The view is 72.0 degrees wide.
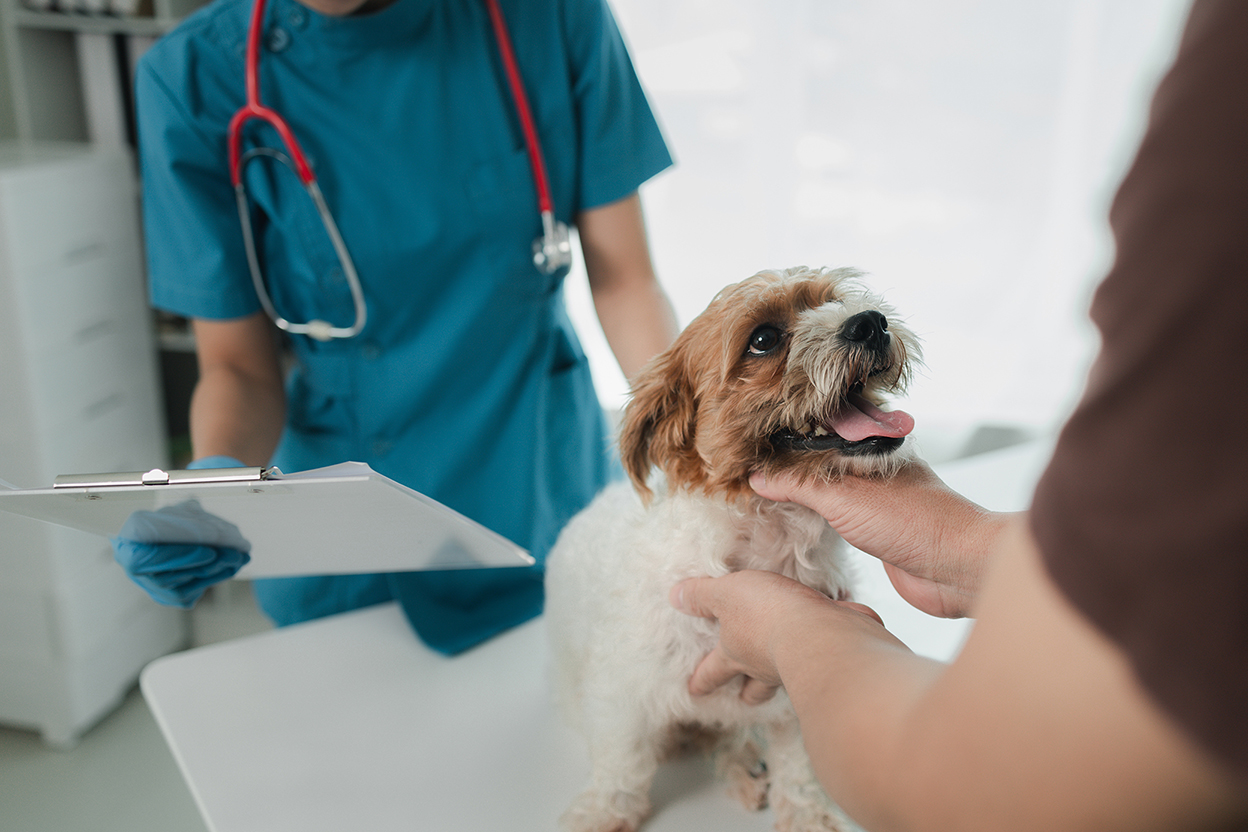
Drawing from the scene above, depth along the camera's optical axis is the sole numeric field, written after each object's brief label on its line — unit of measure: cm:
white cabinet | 206
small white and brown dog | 80
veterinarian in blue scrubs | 118
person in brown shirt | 31
